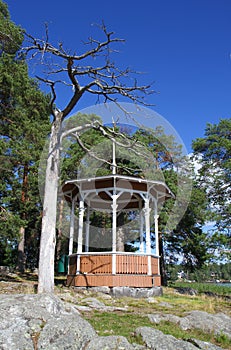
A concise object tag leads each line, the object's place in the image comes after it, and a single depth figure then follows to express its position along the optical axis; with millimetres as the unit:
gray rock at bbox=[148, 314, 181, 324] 5314
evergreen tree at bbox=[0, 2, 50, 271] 13016
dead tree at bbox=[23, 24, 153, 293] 7141
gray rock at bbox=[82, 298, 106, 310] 6605
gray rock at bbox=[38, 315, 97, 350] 3150
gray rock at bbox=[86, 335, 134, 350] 3234
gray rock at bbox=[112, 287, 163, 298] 9555
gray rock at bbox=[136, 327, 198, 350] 3404
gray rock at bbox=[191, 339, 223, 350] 3590
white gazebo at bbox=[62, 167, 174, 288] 9844
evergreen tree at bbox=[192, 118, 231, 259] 13375
